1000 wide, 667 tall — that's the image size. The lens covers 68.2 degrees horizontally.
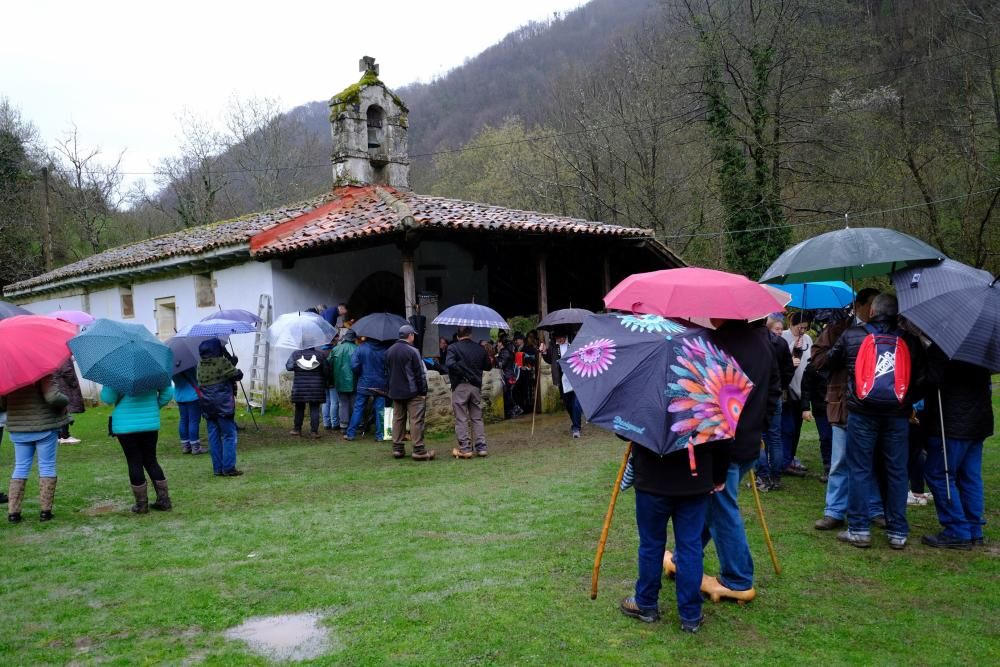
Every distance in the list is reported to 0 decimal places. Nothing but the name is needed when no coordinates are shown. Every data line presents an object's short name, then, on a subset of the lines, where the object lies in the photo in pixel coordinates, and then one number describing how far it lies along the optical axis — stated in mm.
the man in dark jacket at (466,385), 9188
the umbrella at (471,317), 10000
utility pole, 26128
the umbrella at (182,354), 8844
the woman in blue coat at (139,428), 6094
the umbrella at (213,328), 10211
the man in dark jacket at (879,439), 4879
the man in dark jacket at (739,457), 3953
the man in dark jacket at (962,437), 4961
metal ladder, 13891
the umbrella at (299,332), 10445
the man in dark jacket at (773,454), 6699
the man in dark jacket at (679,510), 3564
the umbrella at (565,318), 10359
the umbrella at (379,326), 10266
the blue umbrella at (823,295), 8148
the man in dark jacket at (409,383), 8945
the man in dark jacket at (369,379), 10617
